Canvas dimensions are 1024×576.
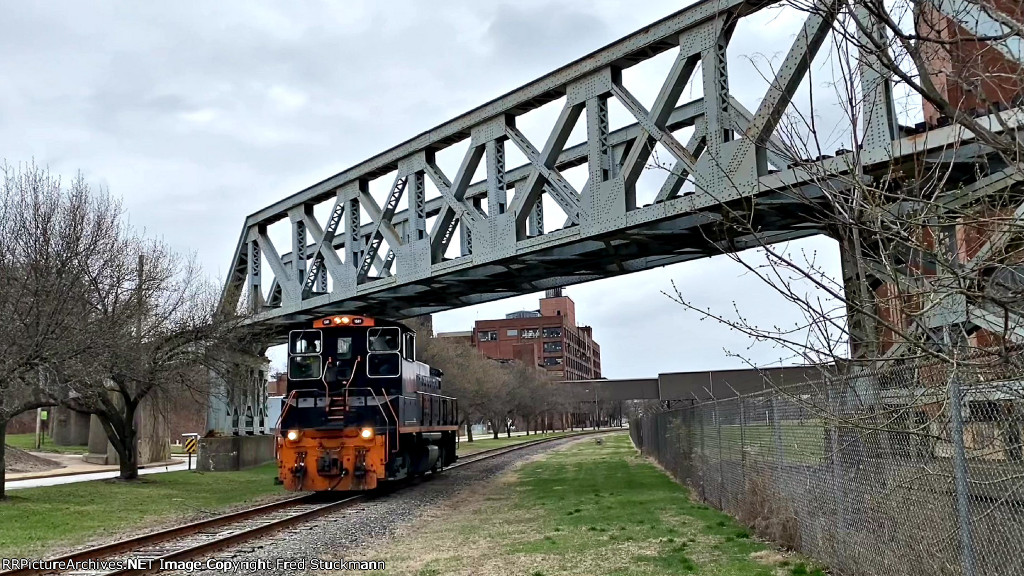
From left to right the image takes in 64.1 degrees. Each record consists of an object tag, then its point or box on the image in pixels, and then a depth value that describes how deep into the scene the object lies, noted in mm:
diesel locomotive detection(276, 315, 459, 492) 18297
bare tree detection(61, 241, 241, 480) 21078
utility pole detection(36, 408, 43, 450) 48006
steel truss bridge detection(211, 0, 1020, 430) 13367
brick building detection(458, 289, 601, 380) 146875
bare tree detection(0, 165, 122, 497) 16609
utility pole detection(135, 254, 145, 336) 22312
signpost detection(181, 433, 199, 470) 31067
